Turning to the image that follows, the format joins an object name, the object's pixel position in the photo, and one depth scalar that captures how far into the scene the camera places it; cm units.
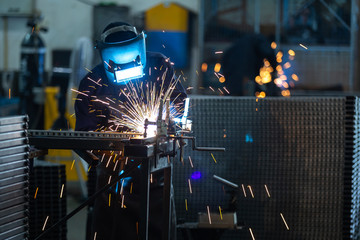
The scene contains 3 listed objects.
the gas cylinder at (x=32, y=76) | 1245
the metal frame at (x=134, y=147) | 458
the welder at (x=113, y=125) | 597
